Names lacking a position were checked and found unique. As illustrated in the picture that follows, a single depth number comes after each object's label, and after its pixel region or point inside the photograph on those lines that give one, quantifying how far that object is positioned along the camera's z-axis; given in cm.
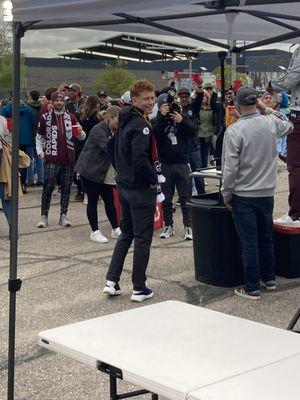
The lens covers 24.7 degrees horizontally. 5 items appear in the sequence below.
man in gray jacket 574
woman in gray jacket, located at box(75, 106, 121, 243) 810
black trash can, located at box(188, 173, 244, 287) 623
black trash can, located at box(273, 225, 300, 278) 650
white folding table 240
